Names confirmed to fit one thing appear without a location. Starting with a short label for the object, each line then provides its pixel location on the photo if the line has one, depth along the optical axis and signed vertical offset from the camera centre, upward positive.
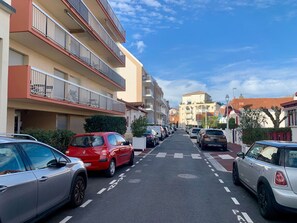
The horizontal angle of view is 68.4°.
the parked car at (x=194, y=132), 31.89 -1.42
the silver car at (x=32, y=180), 3.09 -0.96
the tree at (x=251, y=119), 12.61 +0.25
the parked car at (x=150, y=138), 18.89 -1.34
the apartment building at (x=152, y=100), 43.51 +5.33
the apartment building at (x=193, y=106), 95.96 +7.69
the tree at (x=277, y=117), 17.69 +0.45
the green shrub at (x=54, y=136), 8.65 -0.59
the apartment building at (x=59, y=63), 8.73 +3.55
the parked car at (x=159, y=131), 25.93 -0.99
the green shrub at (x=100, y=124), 14.98 -0.09
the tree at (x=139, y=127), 16.56 -0.32
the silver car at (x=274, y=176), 4.12 -1.10
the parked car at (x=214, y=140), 16.94 -1.32
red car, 7.54 -0.99
